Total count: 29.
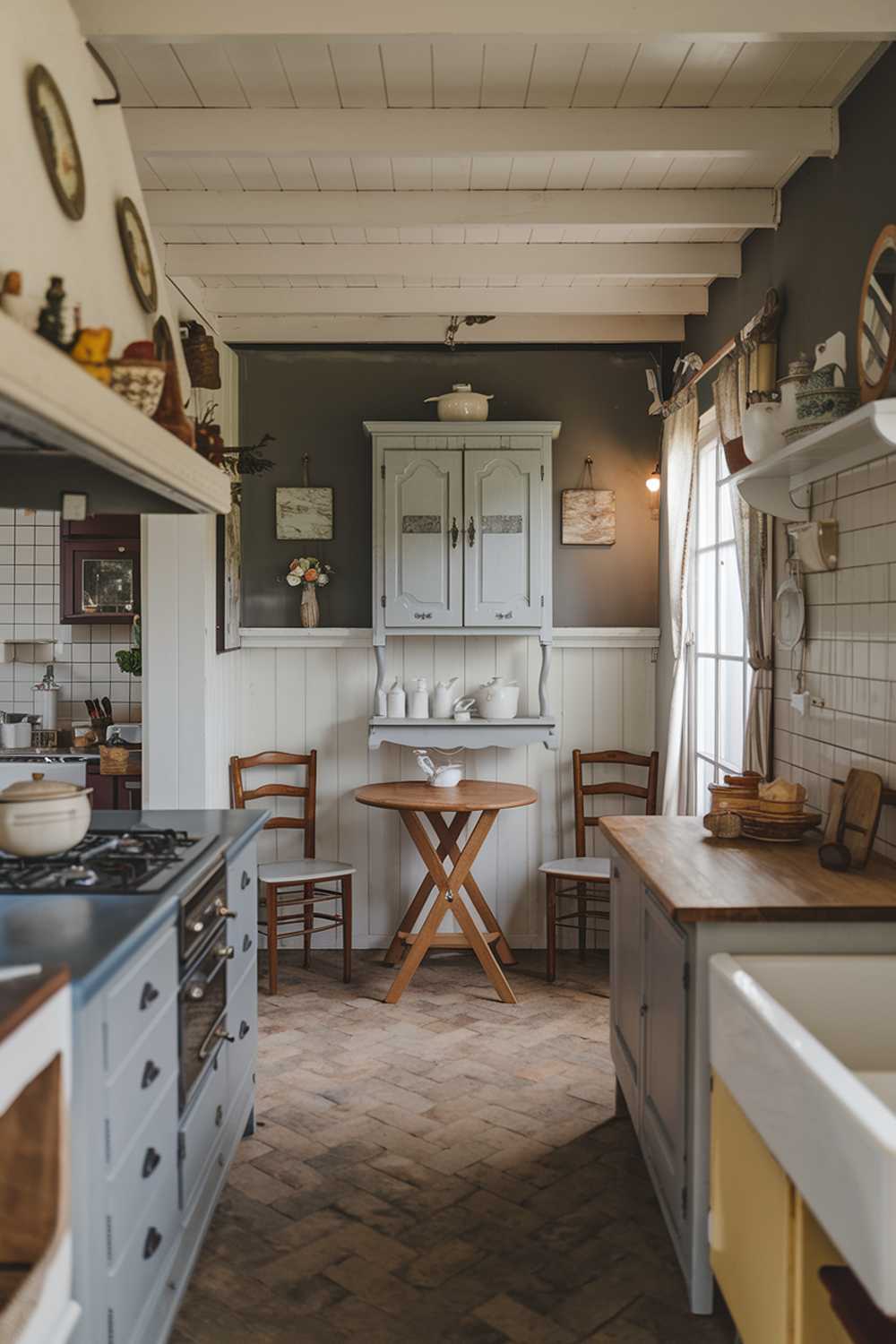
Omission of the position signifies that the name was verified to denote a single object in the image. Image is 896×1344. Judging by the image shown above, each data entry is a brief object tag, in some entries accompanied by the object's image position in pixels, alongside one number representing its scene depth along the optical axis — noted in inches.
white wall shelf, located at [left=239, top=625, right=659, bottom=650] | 208.5
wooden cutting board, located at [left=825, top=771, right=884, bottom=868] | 107.2
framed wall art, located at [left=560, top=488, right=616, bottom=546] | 211.2
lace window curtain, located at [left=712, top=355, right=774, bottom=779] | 146.9
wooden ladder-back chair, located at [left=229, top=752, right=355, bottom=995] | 186.7
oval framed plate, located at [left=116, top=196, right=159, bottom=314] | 99.6
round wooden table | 182.1
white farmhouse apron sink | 58.3
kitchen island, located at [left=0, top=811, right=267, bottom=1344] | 71.4
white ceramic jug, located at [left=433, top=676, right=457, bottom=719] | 203.6
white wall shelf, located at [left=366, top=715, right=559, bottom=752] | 198.5
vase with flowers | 207.6
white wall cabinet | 197.6
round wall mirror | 102.7
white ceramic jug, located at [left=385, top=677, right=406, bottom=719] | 202.1
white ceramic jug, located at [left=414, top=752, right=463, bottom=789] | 196.9
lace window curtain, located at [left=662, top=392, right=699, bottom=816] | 188.5
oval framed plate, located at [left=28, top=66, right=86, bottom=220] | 79.4
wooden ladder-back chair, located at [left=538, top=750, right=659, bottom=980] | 191.3
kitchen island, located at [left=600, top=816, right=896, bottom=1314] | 93.9
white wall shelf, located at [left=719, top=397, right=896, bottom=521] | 91.7
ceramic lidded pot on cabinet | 198.8
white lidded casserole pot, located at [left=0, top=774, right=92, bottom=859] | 97.7
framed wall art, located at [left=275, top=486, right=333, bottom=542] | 210.2
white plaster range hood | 62.7
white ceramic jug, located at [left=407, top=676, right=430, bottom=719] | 202.5
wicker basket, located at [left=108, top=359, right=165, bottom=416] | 83.2
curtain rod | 143.2
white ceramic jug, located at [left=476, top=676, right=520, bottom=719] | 200.4
